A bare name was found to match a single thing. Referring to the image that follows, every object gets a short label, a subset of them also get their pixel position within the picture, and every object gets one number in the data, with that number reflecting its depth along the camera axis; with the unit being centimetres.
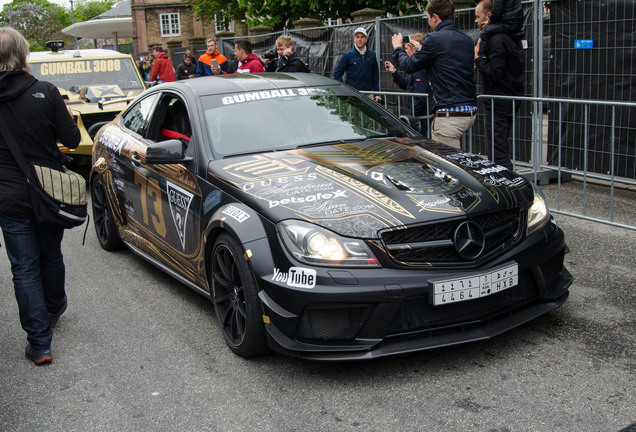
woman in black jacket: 441
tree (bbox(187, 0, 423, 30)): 1858
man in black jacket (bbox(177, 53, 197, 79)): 1872
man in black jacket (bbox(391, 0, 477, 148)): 675
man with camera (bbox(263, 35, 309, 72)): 1109
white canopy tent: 4131
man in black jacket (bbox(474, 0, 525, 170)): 746
